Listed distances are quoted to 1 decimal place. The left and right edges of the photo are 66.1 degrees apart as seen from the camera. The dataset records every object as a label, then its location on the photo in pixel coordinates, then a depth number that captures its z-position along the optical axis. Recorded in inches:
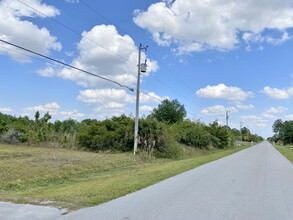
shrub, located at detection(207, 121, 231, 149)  1577.8
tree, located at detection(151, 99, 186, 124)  2097.7
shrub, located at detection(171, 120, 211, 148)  1185.0
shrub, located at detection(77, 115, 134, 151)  794.2
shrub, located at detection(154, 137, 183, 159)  793.6
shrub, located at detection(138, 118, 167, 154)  760.3
